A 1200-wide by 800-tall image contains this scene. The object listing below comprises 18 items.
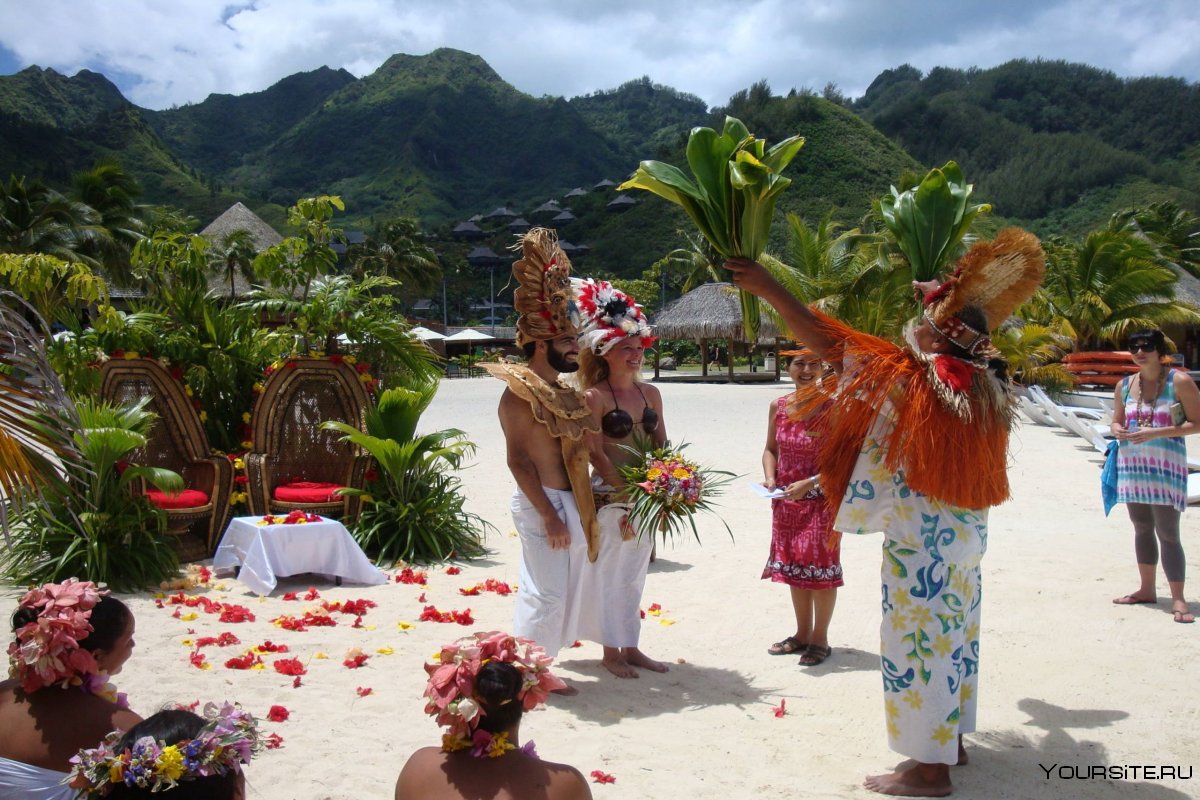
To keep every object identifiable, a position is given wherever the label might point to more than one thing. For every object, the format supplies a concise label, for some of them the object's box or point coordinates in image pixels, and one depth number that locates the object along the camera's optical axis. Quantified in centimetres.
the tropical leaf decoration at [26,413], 280
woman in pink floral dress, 511
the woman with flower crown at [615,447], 494
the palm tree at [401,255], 5359
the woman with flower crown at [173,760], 199
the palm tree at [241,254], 1725
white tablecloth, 673
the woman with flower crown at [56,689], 264
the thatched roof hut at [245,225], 3662
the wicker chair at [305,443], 762
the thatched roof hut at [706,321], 3522
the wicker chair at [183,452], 752
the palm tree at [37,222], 2741
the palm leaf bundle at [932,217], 368
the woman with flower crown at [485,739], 240
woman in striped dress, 590
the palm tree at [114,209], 3123
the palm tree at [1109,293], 2550
